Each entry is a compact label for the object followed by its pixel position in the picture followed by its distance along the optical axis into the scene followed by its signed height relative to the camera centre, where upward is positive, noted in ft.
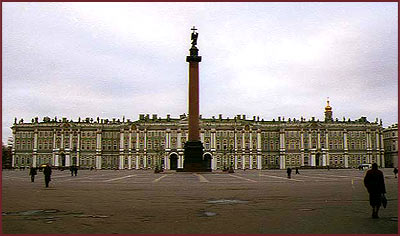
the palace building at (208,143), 387.96 +9.90
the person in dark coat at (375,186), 36.73 -2.52
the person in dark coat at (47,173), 81.51 -3.53
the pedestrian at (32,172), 108.80 -4.48
